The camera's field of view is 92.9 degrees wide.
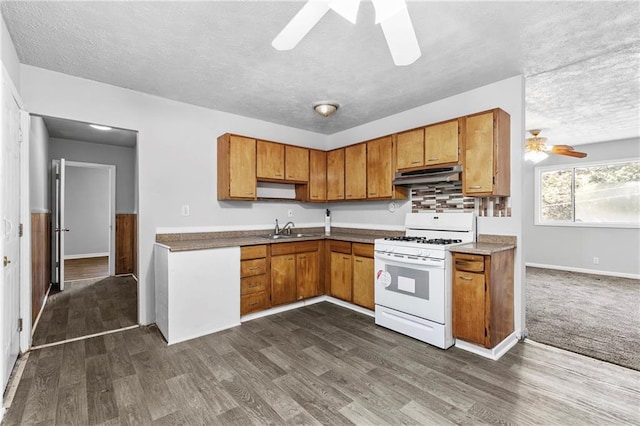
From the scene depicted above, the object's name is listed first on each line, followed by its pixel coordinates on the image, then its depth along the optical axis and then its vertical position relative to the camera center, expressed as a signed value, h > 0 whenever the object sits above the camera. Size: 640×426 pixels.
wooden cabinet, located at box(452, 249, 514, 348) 2.57 -0.75
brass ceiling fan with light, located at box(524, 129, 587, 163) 4.25 +0.88
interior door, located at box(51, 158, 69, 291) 4.62 -0.12
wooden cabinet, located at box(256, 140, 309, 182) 3.93 +0.69
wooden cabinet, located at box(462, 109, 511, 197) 2.82 +0.56
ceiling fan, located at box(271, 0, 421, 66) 1.47 +1.01
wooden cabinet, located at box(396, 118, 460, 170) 3.11 +0.73
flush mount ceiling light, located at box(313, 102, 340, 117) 3.58 +1.24
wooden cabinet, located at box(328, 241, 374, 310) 3.59 -0.74
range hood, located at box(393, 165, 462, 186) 3.09 +0.40
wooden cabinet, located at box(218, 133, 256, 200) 3.66 +0.56
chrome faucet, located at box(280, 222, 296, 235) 4.46 -0.23
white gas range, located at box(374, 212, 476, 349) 2.77 -0.64
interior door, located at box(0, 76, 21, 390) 1.98 -0.14
